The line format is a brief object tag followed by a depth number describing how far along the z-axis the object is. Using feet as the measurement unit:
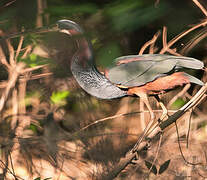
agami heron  38.77
